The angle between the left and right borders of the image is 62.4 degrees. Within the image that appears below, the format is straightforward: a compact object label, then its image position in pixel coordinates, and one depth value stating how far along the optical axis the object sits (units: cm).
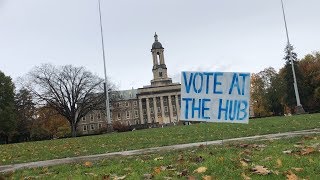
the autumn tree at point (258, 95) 6059
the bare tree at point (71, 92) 4269
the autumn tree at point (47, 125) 4629
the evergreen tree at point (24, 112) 4290
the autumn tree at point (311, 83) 4351
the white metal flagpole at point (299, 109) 2711
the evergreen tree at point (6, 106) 3941
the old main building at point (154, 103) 8422
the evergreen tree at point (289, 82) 4504
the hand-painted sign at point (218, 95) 649
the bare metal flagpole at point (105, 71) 2745
